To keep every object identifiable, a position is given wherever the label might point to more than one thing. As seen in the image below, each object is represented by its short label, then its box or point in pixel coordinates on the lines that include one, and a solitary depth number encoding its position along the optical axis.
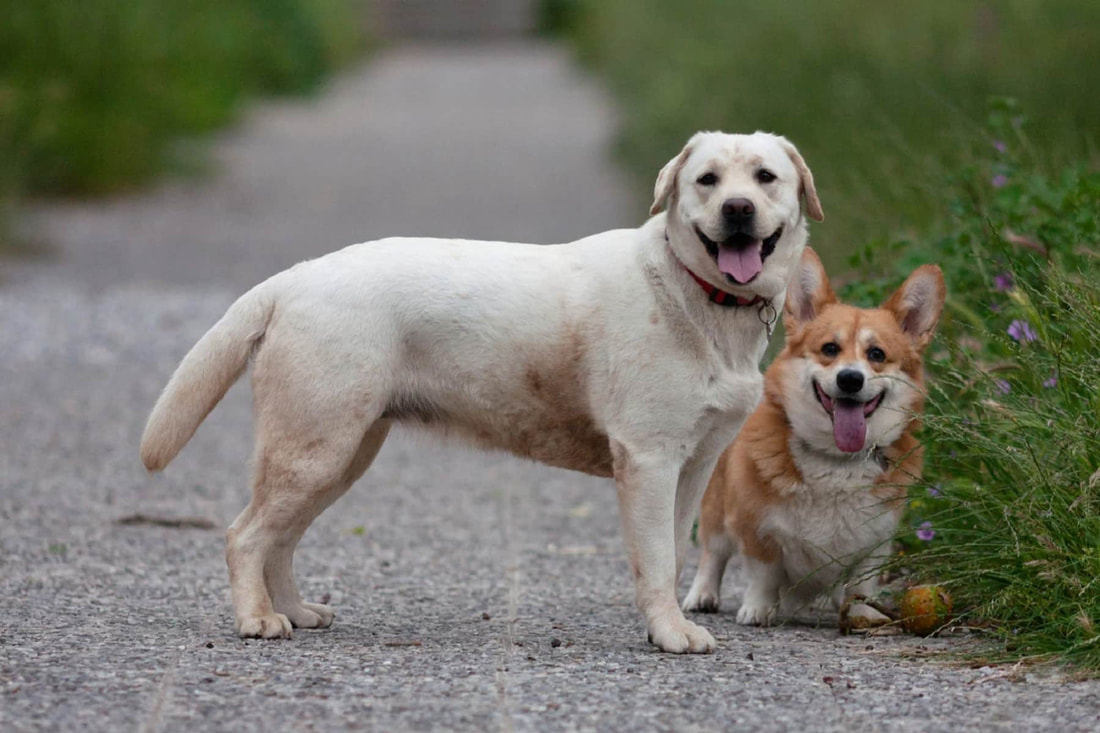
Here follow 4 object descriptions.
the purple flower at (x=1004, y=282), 11.01
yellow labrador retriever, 8.80
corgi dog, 9.45
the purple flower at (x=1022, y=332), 9.63
